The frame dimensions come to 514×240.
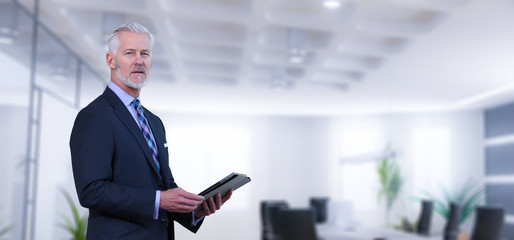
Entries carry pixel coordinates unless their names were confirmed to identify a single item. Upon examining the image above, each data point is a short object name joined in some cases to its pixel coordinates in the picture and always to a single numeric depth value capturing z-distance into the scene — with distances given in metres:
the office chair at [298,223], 5.47
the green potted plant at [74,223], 5.61
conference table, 5.96
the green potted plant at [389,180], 10.45
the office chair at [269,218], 6.86
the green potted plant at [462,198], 10.53
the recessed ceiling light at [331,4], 4.42
